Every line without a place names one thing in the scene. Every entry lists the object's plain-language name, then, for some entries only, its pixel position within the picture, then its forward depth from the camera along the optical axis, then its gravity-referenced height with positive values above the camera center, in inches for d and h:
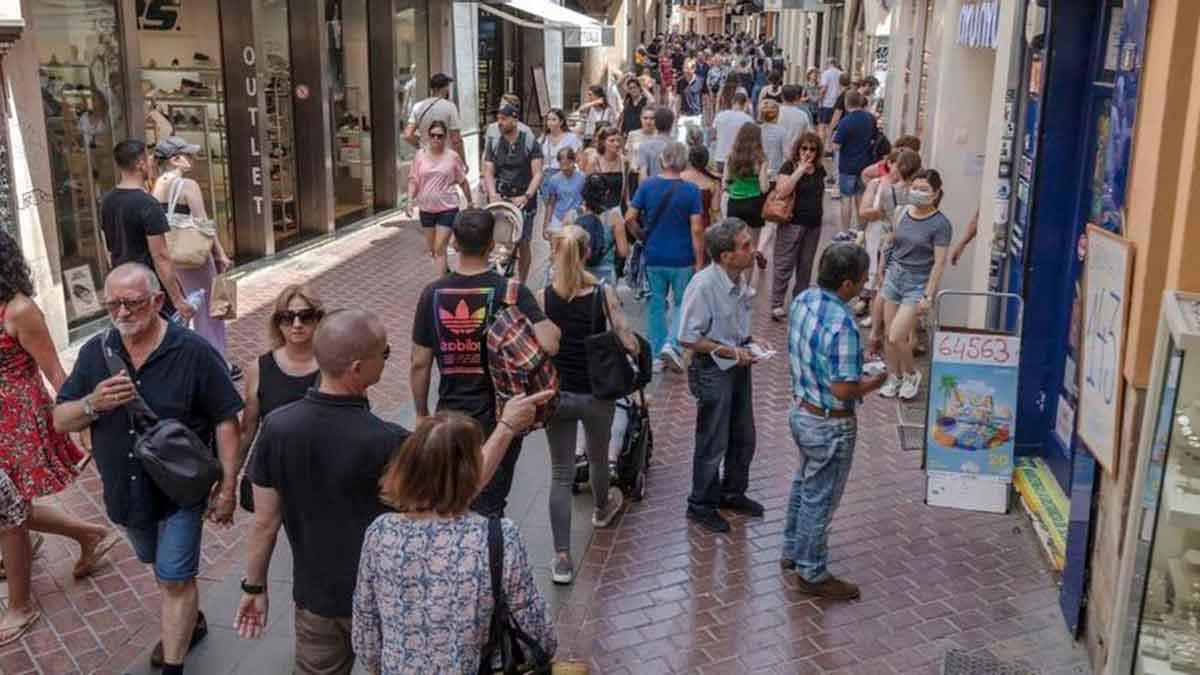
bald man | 144.4 -48.8
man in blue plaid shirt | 212.2 -56.0
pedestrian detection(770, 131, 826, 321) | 413.7 -52.2
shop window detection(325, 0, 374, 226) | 634.2 -24.4
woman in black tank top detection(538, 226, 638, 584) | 229.5 -51.5
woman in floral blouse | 127.0 -52.3
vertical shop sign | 507.5 -24.4
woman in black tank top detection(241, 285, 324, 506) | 187.9 -47.3
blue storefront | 252.1 -25.8
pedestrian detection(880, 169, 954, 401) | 333.4 -51.5
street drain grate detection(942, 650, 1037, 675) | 206.7 -102.2
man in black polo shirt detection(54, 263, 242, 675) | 177.8 -52.0
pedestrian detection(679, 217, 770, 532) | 244.5 -60.0
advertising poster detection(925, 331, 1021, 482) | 249.0 -68.8
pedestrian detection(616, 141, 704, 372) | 344.5 -46.0
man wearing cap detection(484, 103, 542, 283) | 446.6 -36.9
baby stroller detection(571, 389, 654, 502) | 275.6 -89.2
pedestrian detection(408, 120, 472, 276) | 432.5 -43.5
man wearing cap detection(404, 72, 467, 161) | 489.4 -19.8
